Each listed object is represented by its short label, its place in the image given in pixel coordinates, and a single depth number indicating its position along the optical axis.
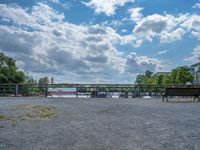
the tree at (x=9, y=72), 36.82
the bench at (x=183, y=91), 9.89
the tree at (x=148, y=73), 69.00
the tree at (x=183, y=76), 39.45
